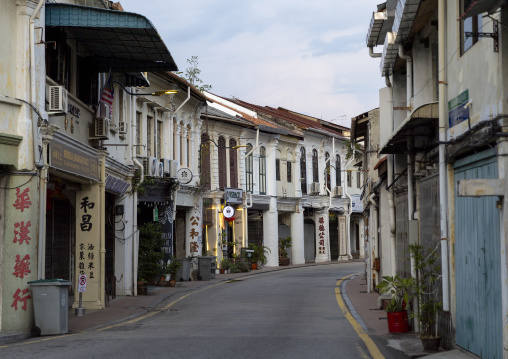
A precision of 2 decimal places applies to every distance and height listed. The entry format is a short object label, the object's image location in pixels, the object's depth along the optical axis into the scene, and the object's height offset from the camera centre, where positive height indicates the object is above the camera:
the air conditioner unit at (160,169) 27.77 +2.23
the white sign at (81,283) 17.75 -1.09
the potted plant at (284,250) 46.41 -1.07
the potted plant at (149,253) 26.56 -0.66
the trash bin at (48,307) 14.31 -1.30
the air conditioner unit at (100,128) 20.02 +2.66
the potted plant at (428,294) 11.42 -0.99
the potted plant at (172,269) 28.47 -1.29
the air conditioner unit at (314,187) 50.38 +2.79
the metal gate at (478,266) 8.92 -0.44
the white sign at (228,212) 38.72 +0.99
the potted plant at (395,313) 13.65 -1.44
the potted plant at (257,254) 41.58 -1.17
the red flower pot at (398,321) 13.90 -1.59
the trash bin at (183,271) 32.09 -1.53
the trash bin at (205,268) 32.97 -1.45
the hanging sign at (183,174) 31.28 +2.31
